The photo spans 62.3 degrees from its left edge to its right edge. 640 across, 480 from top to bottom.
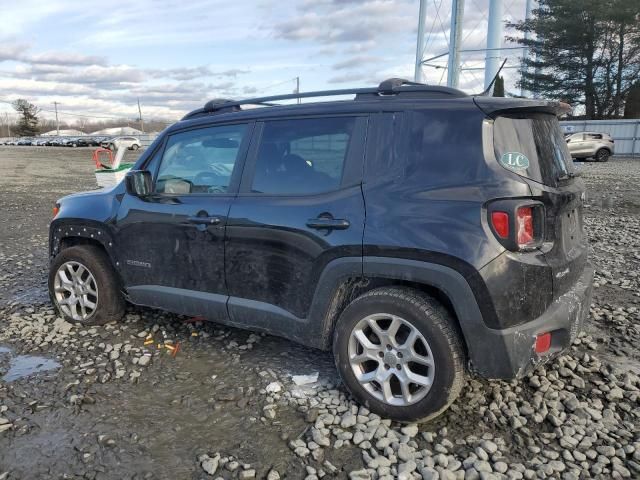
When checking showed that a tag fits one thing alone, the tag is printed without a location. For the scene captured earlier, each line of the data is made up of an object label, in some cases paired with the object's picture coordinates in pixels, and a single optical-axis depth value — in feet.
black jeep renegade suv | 9.48
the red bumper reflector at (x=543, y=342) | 9.63
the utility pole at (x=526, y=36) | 129.49
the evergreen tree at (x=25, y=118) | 315.17
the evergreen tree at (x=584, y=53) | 116.16
